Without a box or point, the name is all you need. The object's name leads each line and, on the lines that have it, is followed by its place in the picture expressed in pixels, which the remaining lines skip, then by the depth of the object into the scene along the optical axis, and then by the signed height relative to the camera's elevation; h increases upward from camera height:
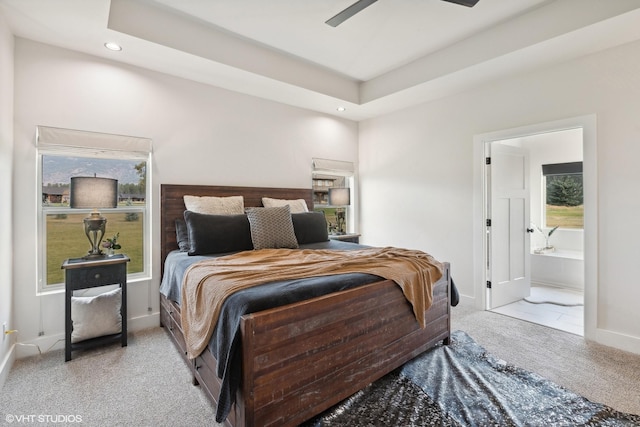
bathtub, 4.40 -0.90
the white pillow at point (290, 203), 3.73 +0.09
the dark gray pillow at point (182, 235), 2.99 -0.25
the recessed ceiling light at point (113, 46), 2.62 +1.45
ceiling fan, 2.04 +1.44
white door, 3.56 -0.20
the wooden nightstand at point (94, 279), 2.38 -0.56
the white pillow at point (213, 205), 3.15 +0.06
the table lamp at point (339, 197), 4.48 +0.20
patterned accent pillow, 2.94 -0.18
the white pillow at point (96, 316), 2.46 -0.87
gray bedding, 1.39 -0.47
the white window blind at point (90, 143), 2.60 +0.62
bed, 1.42 -0.81
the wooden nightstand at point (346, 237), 4.12 -0.37
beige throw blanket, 1.71 -0.40
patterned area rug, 1.69 -1.17
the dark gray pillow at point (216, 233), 2.71 -0.21
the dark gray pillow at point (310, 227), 3.39 -0.19
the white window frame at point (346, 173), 4.50 +0.59
